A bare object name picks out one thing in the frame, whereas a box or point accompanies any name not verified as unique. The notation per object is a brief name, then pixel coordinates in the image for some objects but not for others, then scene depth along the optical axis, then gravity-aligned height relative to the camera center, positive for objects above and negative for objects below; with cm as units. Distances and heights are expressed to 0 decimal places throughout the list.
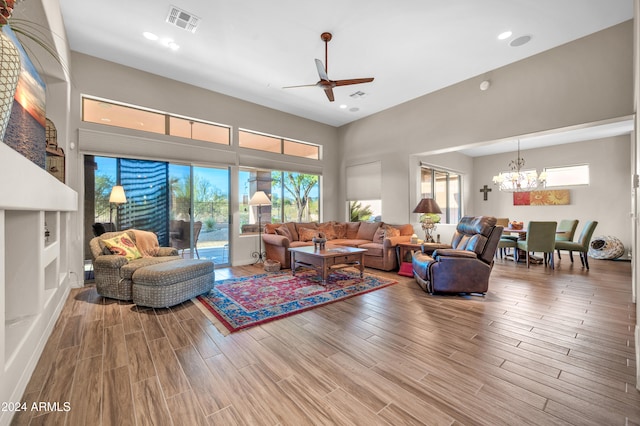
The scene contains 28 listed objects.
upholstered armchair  321 -73
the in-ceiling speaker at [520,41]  373 +244
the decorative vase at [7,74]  112 +62
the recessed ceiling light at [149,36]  358 +244
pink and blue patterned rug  283 -112
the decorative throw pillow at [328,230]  618 -45
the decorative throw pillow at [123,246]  345 -46
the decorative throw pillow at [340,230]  638 -47
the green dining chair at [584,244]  516 -70
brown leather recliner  349 -75
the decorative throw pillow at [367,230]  592 -44
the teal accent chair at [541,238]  519 -57
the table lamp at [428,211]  498 -1
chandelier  666 +75
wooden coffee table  397 -76
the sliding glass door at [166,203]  429 +16
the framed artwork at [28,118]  168 +70
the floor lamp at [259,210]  534 +3
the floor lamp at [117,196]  415 +27
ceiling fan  345 +175
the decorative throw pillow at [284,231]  549 -42
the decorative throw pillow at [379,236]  553 -54
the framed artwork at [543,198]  742 +35
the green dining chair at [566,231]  583 -49
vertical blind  450 +29
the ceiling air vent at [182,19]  317 +242
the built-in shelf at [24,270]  131 -42
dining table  588 -101
